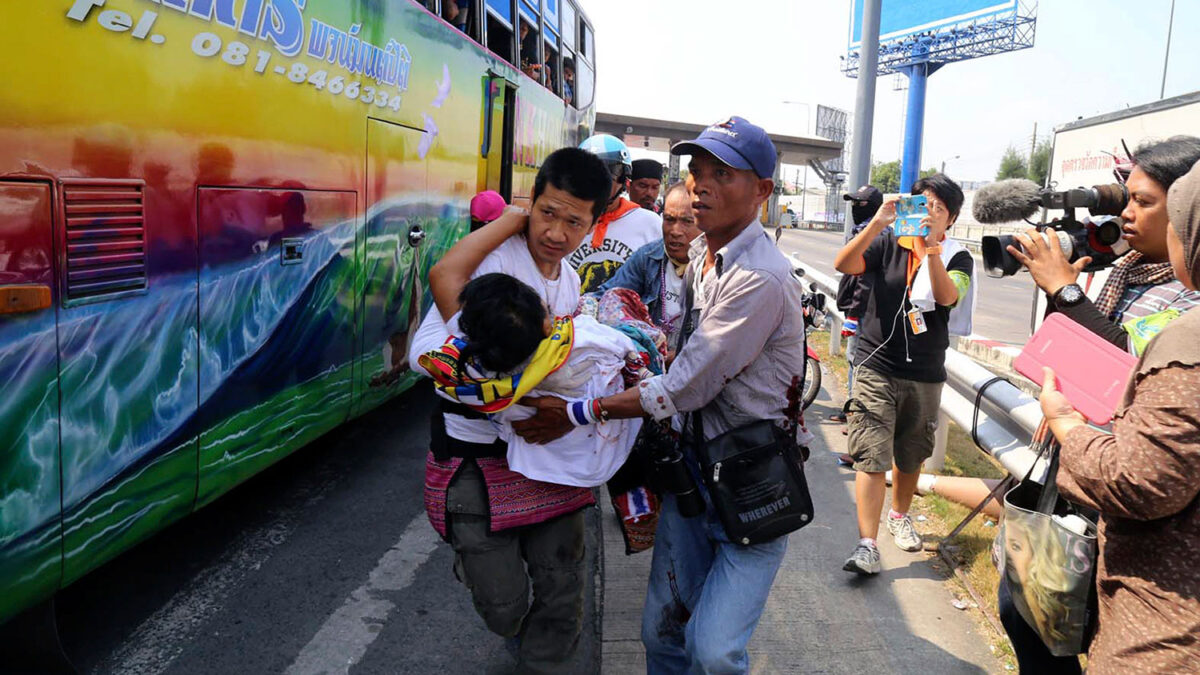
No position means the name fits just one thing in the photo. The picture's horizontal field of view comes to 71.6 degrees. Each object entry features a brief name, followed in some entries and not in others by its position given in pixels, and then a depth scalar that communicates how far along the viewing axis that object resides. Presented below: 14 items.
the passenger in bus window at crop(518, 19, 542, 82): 8.21
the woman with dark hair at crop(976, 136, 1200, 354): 2.16
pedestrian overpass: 48.53
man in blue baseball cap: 2.28
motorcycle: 6.72
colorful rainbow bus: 2.47
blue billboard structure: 48.22
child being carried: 2.34
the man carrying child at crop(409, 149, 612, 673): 2.65
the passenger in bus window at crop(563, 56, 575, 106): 10.64
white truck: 6.71
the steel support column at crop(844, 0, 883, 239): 8.92
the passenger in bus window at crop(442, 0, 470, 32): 6.09
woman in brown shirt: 1.61
